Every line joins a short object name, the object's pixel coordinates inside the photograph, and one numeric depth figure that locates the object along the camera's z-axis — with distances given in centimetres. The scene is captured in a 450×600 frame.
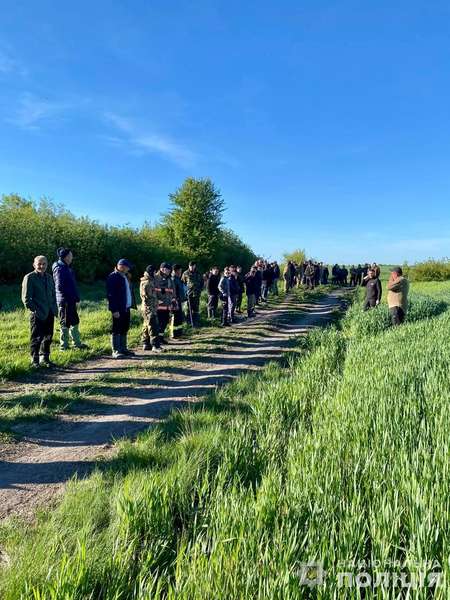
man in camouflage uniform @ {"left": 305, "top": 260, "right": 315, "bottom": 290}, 3165
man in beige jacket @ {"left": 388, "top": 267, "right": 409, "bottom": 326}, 934
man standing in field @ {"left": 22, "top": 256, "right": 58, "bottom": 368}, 670
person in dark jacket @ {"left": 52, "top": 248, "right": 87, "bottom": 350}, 764
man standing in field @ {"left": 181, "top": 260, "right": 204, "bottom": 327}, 1209
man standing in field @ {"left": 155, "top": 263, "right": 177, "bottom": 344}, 966
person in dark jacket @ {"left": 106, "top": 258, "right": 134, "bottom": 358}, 798
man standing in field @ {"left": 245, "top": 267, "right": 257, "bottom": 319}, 1511
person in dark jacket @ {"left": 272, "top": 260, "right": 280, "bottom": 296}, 2275
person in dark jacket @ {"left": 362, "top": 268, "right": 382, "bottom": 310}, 1124
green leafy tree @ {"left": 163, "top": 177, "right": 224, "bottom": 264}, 3045
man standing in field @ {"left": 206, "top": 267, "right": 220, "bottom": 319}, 1309
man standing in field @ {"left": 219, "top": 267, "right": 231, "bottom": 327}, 1262
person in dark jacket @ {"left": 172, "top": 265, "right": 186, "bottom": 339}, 1060
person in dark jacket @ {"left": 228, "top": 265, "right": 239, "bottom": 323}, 1297
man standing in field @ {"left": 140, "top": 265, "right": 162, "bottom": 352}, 862
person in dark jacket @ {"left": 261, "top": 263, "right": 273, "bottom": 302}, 2083
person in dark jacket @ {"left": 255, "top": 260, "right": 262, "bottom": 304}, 1582
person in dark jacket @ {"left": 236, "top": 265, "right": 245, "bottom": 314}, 1611
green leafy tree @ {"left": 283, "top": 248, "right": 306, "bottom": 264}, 5781
